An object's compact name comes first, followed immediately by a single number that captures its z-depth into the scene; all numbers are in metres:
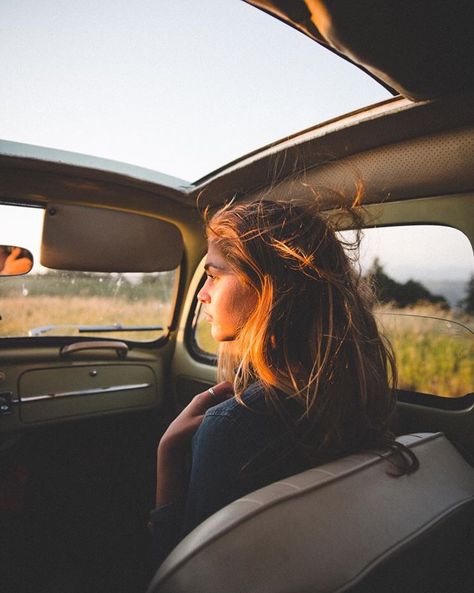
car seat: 0.42
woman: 0.62
